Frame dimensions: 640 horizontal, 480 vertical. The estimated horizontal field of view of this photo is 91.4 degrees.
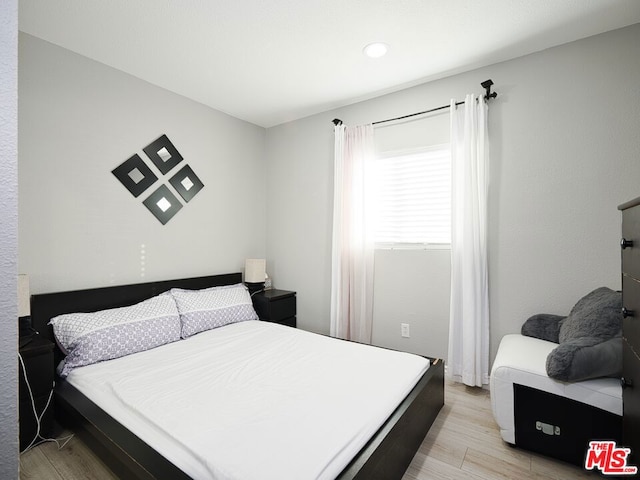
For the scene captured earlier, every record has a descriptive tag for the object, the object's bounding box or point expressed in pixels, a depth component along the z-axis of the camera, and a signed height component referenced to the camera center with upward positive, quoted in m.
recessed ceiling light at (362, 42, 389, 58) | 2.32 +1.48
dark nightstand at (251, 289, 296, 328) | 3.39 -0.70
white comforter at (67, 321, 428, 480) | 1.21 -0.81
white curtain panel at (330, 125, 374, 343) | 3.18 +0.06
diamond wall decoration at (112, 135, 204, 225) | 2.74 +0.59
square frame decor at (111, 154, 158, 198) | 2.68 +0.59
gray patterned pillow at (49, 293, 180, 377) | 2.06 -0.65
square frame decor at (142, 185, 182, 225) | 2.88 +0.36
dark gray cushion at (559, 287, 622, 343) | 1.74 -0.42
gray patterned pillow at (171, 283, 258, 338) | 2.68 -0.60
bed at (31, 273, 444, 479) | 1.27 -0.87
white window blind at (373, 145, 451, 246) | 2.84 +0.45
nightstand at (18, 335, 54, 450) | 1.80 -0.86
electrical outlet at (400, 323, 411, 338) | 3.02 -0.83
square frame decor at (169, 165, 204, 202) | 3.07 +0.60
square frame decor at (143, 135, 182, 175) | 2.88 +0.84
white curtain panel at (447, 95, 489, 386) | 2.56 +0.00
